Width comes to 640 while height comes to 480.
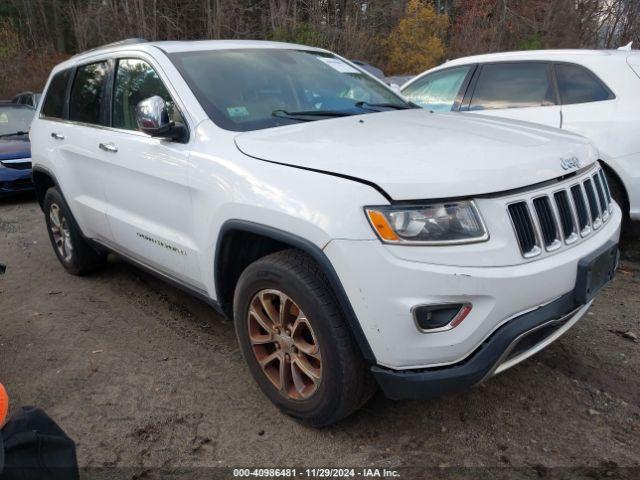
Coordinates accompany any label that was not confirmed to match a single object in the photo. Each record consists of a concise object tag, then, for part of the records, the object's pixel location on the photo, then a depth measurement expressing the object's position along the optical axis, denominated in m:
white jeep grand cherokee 2.14
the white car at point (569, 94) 4.43
